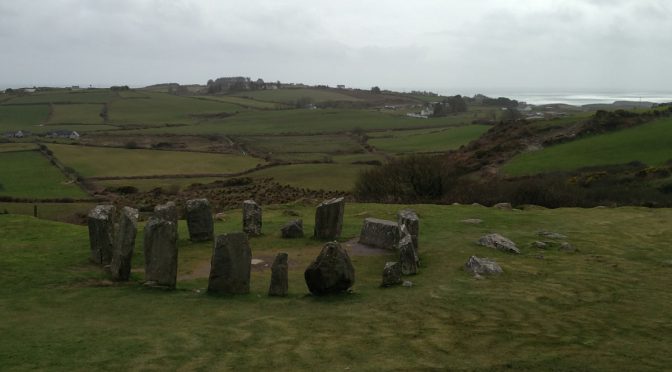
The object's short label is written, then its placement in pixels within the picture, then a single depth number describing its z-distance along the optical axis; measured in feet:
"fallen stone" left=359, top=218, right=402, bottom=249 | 74.69
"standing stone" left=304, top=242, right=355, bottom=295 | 53.01
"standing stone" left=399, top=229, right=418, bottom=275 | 61.93
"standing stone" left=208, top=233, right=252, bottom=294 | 54.24
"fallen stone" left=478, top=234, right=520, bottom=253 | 71.46
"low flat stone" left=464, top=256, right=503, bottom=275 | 60.80
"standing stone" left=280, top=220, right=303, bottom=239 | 80.74
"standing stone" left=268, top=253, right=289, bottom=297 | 53.67
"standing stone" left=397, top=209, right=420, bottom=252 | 70.18
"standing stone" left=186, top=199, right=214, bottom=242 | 77.46
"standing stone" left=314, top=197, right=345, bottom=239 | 79.05
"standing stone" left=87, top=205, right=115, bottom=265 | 65.62
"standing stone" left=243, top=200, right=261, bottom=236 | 81.92
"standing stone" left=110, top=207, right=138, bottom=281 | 58.49
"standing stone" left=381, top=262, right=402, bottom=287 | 57.77
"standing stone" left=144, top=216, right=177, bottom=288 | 56.13
